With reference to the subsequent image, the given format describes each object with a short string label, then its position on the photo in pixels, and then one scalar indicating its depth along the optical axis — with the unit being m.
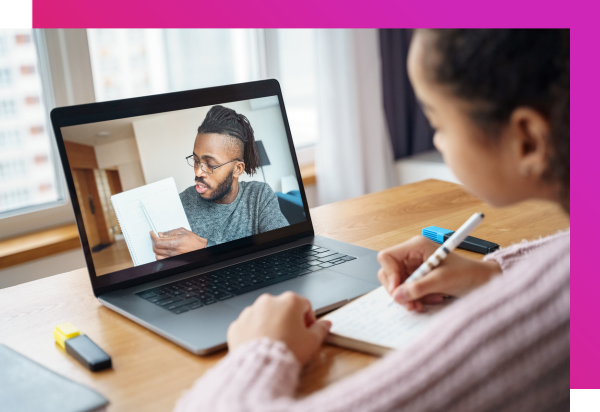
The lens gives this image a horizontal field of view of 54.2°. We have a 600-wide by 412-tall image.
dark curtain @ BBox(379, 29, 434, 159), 2.56
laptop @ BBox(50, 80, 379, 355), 0.85
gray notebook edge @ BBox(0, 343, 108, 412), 0.57
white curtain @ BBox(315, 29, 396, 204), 2.33
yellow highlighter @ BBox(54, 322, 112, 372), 0.68
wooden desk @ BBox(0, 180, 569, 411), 0.65
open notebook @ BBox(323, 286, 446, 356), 0.67
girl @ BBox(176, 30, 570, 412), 0.47
